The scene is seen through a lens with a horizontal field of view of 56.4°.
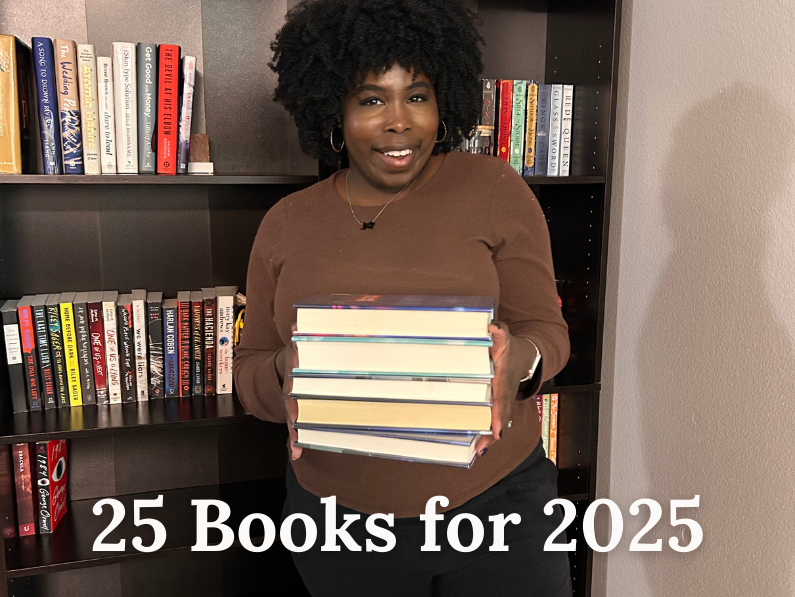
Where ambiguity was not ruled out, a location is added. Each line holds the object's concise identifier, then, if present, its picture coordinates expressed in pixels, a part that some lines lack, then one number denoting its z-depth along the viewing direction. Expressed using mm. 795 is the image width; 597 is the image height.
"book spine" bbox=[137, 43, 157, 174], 1512
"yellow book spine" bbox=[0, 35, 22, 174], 1431
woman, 1132
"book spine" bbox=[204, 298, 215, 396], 1676
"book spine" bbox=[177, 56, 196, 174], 1544
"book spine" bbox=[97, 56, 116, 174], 1502
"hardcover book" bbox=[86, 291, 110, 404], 1614
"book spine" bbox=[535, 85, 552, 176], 1703
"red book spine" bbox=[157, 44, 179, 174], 1523
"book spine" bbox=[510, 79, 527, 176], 1677
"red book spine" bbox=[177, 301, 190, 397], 1660
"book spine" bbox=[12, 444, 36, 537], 1613
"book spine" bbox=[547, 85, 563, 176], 1707
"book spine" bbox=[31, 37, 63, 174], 1454
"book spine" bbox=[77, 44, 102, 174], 1490
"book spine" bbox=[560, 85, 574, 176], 1711
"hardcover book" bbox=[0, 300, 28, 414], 1554
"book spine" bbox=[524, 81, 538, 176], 1688
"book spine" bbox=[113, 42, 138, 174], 1502
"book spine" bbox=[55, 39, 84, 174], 1472
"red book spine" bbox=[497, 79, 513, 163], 1666
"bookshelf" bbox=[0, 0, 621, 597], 1610
